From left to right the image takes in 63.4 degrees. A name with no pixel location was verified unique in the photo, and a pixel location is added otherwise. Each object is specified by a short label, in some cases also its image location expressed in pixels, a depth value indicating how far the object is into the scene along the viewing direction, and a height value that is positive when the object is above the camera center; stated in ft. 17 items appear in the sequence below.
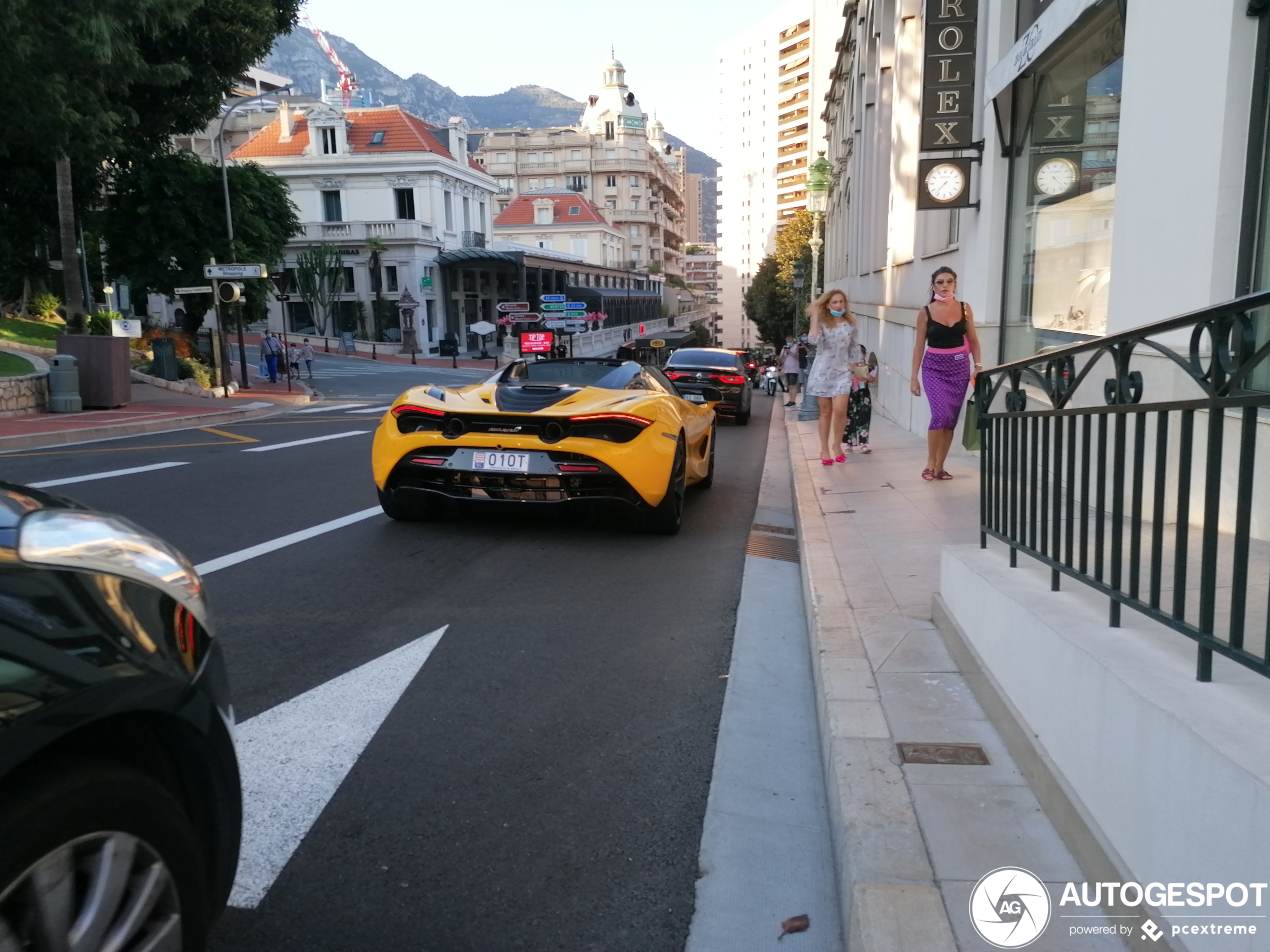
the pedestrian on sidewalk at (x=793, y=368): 87.76 -3.76
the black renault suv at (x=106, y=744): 5.35 -2.38
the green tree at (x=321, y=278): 195.52 +9.92
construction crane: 216.95 +51.84
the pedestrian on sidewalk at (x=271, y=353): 111.24 -2.28
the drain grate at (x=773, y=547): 24.13 -5.39
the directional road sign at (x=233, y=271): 78.69 +4.70
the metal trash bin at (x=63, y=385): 59.93 -2.92
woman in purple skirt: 27.94 -0.72
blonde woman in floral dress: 33.71 -0.75
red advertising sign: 158.30 -2.34
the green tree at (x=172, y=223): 101.30 +10.92
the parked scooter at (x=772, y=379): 111.24 -6.06
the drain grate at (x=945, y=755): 10.48 -4.44
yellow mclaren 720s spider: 21.99 -2.56
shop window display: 27.35 +3.85
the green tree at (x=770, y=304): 255.70 +5.00
